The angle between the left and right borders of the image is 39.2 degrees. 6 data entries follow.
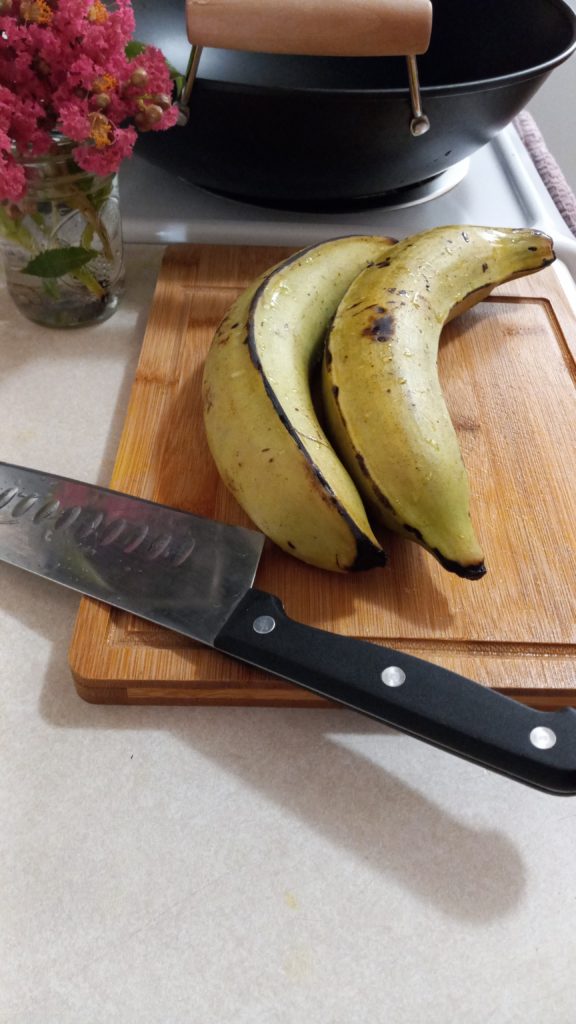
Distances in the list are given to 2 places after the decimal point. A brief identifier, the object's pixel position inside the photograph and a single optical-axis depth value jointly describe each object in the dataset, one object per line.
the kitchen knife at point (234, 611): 0.43
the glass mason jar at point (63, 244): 0.66
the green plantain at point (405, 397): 0.52
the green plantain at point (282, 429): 0.51
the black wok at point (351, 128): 0.68
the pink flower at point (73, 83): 0.58
